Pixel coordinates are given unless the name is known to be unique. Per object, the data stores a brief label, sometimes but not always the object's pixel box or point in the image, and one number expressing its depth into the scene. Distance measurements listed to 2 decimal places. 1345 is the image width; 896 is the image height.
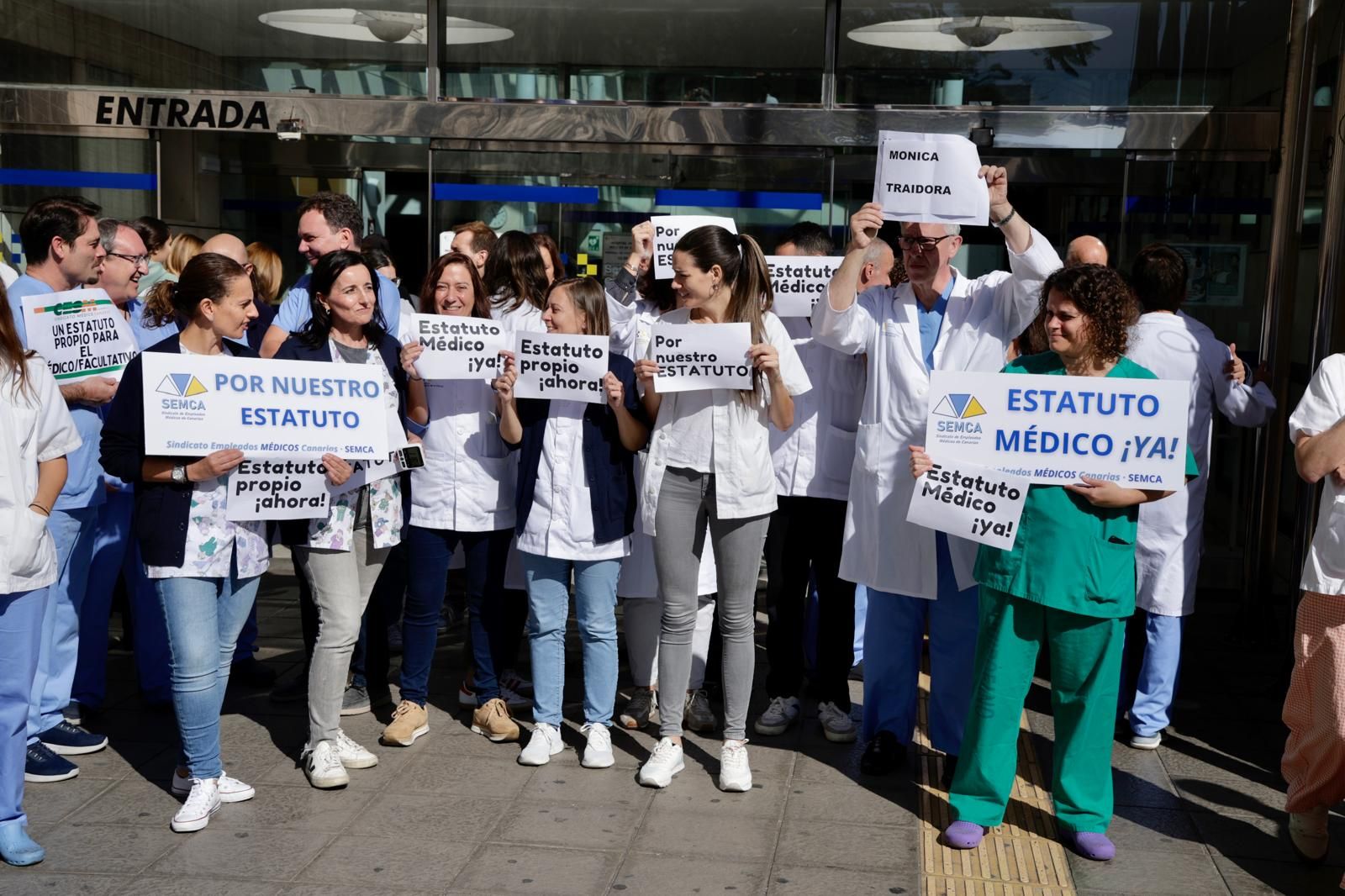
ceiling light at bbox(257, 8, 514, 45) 9.28
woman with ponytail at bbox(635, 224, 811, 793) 4.99
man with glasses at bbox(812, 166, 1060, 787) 5.03
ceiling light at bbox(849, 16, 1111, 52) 8.70
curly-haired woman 4.42
